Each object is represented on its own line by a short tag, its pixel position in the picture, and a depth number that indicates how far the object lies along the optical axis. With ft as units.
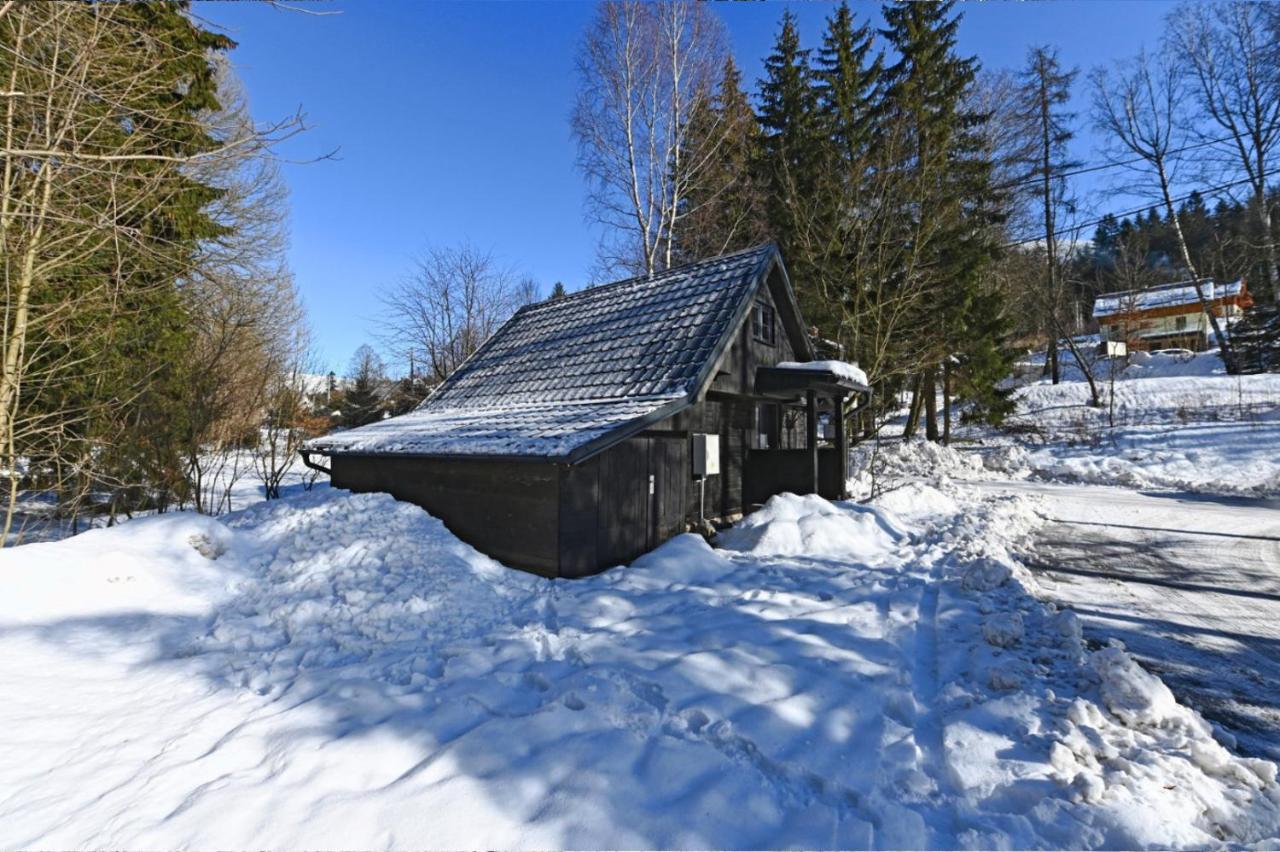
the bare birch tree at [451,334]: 88.17
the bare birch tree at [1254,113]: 58.85
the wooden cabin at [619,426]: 22.99
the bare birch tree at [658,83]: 50.44
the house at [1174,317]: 113.19
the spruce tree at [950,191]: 56.59
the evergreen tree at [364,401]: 116.57
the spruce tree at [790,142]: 59.57
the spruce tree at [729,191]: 61.72
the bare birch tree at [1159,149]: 74.33
